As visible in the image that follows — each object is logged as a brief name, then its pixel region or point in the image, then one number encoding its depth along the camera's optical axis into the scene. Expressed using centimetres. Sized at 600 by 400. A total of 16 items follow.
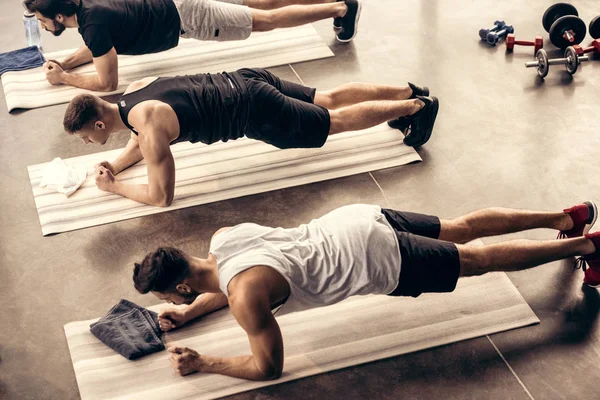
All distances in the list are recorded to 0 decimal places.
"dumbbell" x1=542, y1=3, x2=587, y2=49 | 531
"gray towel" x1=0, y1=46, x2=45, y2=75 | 565
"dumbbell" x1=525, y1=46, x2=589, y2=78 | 511
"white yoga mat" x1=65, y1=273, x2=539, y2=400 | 342
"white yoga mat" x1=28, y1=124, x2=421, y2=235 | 440
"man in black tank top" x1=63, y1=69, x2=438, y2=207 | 407
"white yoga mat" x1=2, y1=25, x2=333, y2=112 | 538
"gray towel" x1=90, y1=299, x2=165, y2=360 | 356
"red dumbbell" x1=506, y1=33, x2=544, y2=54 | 539
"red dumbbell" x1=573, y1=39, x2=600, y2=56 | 525
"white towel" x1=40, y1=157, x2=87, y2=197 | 453
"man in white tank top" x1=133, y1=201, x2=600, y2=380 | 310
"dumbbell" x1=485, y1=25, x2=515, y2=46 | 554
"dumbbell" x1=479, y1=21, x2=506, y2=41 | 560
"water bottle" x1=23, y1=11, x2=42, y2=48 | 570
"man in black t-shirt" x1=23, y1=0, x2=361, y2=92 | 486
